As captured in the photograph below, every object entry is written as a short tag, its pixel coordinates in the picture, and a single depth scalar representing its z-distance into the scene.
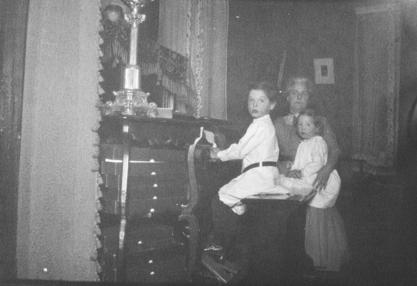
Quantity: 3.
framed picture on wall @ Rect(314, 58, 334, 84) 1.89
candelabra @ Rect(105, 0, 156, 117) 1.93
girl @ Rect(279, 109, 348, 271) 1.83
